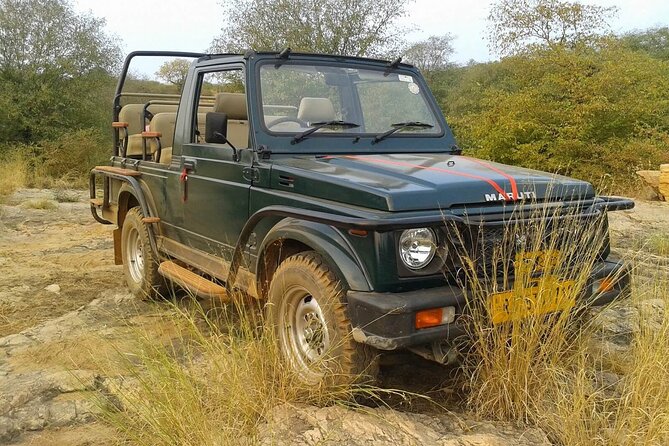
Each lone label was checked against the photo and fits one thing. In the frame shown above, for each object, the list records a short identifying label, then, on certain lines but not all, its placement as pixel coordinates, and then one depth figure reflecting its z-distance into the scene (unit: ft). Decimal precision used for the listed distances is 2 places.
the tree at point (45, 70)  65.57
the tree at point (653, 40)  100.39
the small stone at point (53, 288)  19.11
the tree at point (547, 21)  48.37
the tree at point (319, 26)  87.10
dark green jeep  9.26
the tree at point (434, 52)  136.36
